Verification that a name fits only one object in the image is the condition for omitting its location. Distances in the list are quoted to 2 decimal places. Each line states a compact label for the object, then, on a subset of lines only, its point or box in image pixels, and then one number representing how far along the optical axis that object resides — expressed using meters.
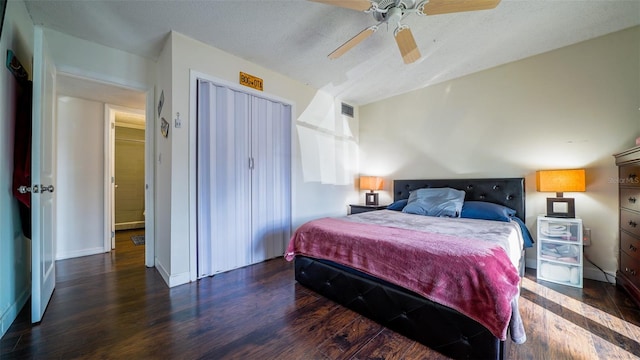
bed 1.25
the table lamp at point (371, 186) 4.05
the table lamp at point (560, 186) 2.34
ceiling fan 1.65
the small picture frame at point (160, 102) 2.60
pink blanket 1.22
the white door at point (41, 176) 1.62
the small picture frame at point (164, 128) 2.45
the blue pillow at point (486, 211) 2.50
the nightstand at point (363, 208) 3.82
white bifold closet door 2.56
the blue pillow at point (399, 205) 3.32
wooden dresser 1.90
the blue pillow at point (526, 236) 2.45
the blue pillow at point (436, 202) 2.73
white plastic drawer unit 2.28
